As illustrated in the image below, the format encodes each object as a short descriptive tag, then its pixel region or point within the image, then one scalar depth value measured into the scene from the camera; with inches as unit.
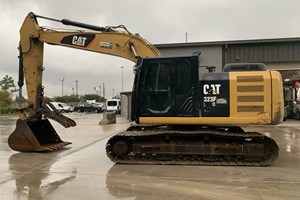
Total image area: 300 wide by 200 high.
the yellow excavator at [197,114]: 249.3
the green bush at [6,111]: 1229.3
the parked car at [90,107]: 1516.9
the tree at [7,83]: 1471.1
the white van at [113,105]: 1223.8
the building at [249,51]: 634.5
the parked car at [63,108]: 1486.2
